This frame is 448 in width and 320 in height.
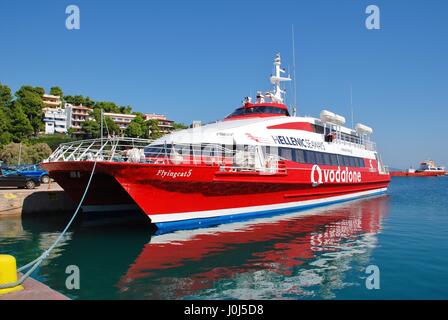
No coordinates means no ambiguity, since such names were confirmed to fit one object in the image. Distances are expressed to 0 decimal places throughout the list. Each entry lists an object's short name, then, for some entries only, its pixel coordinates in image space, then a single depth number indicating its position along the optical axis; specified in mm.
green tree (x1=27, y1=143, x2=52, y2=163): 51509
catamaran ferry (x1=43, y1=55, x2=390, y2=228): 13562
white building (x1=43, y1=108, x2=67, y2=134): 94012
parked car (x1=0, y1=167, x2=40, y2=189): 22625
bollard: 5934
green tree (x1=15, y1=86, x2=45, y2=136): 72331
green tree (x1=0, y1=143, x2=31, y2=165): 49875
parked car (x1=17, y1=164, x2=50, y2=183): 26181
